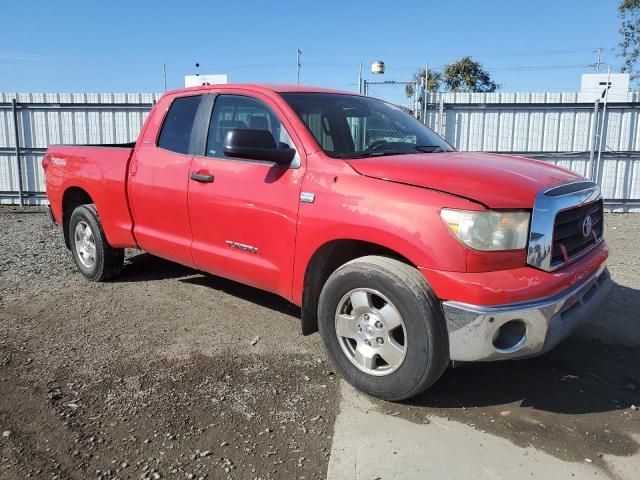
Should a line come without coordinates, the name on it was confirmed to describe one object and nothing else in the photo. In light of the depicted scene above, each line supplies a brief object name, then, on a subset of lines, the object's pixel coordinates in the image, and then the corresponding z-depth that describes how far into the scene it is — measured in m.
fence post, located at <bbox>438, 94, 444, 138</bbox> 11.12
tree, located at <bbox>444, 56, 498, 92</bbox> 37.06
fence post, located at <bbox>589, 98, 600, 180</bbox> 10.76
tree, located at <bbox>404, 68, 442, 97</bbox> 36.19
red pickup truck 2.90
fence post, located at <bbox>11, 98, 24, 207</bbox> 11.78
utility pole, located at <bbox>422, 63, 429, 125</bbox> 11.00
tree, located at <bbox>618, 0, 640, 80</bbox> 26.94
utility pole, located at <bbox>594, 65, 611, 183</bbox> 10.85
